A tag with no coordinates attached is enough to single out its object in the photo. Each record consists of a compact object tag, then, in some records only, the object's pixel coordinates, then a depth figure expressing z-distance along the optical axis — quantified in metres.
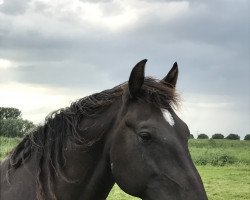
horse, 2.93
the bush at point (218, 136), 62.94
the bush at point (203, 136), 63.56
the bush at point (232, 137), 62.21
